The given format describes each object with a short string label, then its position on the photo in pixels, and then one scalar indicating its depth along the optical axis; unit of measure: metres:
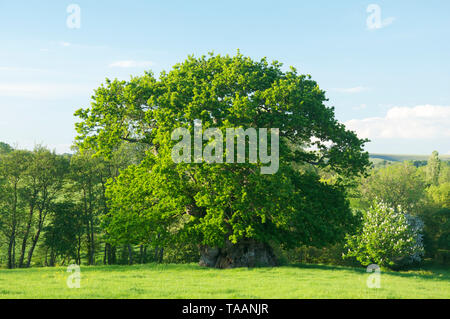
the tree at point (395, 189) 72.31
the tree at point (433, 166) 116.23
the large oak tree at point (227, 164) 24.73
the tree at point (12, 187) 48.19
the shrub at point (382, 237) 44.72
